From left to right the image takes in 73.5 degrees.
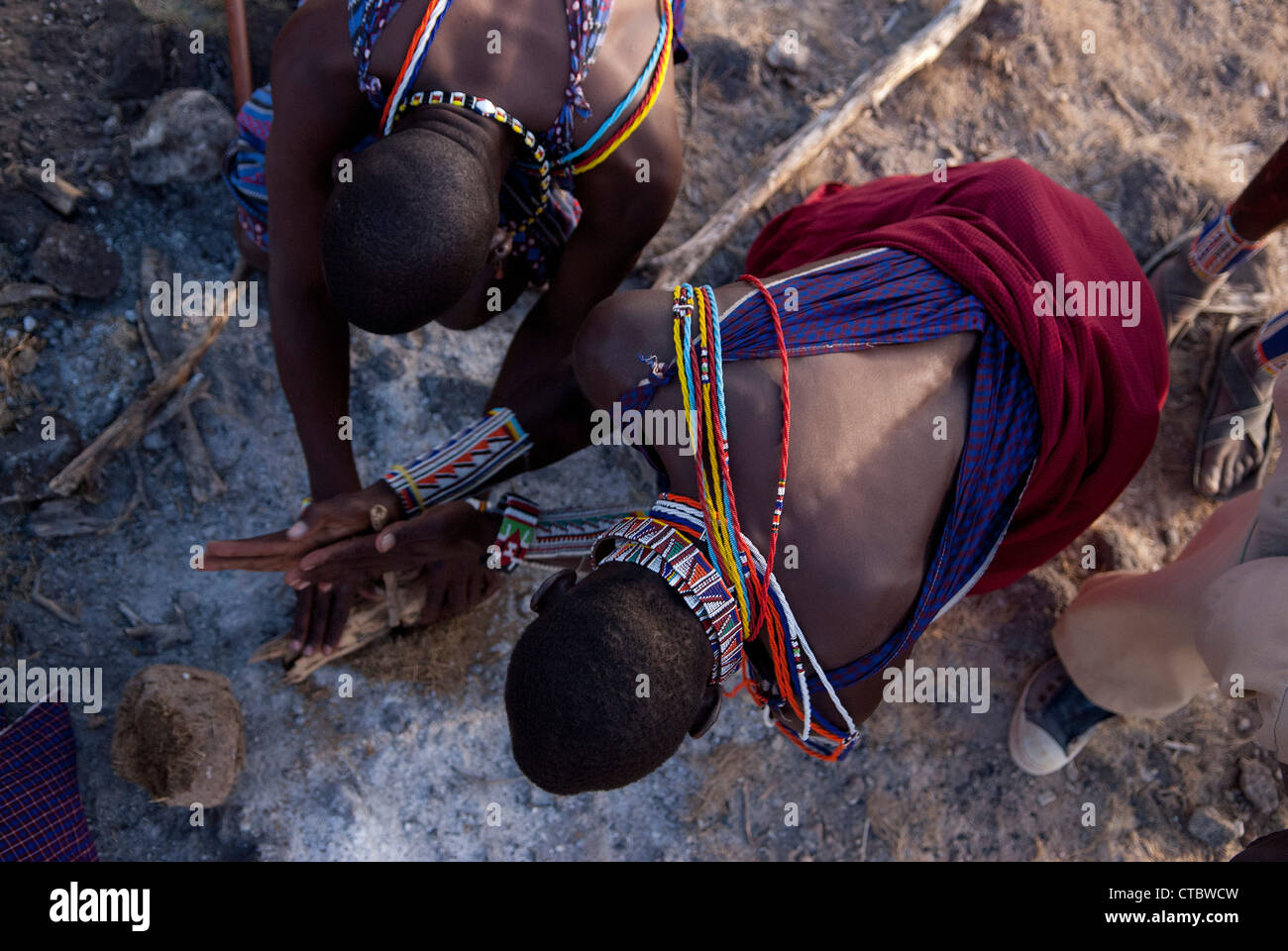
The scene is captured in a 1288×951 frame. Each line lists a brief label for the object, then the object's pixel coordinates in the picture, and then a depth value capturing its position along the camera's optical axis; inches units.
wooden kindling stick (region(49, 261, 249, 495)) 92.8
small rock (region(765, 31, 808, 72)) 119.0
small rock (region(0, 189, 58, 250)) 98.3
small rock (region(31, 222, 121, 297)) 96.9
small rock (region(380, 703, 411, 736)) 94.3
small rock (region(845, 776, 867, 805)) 98.8
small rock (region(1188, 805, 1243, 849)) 98.6
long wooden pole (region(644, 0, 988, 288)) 107.0
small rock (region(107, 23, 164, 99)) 106.6
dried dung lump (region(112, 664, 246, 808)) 81.7
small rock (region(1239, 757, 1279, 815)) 99.8
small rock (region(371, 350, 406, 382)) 104.2
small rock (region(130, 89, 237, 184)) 102.8
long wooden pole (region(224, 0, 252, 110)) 101.0
